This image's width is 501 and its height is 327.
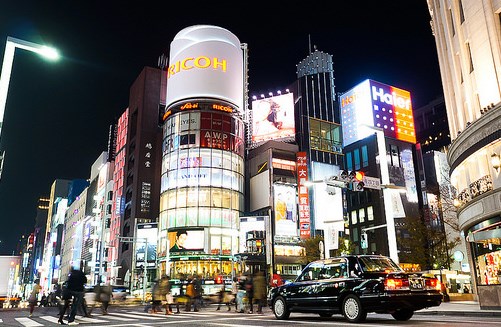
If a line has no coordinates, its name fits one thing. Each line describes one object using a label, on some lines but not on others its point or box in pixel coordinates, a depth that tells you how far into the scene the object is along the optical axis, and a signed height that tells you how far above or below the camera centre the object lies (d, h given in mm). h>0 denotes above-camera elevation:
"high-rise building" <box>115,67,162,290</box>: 70688 +20476
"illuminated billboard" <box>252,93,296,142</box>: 76688 +29278
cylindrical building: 61969 +19805
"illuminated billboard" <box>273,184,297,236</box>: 68062 +11862
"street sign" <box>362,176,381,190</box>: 18688 +4291
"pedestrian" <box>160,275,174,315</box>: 18447 -104
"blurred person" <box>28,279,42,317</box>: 19734 -316
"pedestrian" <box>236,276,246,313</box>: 18344 -379
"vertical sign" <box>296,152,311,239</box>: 67438 +13587
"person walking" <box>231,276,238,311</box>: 21384 -220
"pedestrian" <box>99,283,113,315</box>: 18625 -287
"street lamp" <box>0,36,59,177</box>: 8453 +4924
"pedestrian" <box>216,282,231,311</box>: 22559 -527
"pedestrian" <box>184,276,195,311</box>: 20967 -300
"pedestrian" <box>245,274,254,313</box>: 17359 -163
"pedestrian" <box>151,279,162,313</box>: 18688 -351
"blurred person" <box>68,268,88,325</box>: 12492 +136
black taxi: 9711 -117
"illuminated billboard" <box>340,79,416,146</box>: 76781 +30759
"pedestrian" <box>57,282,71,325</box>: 12142 -254
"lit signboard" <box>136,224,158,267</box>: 64250 +6412
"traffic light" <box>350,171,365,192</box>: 18203 +4273
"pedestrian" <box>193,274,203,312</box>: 21039 -144
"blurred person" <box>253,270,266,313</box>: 17109 -68
